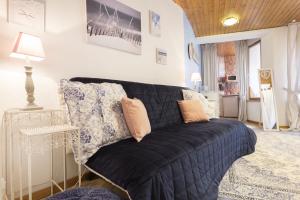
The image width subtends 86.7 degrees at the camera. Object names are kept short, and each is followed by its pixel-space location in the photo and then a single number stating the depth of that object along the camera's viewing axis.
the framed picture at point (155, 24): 2.35
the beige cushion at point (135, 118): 1.32
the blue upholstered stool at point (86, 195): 0.76
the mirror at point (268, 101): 3.69
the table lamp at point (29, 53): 1.05
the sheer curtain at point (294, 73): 3.54
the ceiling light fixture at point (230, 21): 3.26
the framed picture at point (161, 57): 2.47
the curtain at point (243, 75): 4.83
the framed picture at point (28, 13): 1.21
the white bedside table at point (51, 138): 0.97
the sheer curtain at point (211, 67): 5.16
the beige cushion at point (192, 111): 2.00
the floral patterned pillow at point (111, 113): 1.30
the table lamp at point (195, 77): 3.40
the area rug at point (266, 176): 1.31
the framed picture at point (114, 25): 1.66
